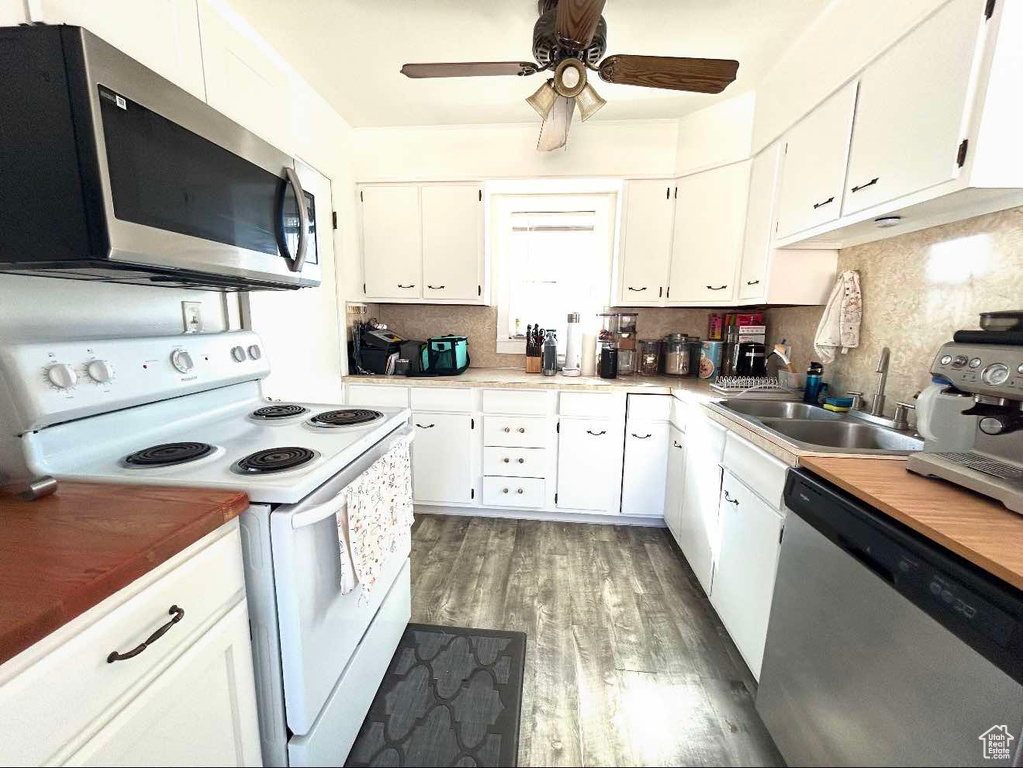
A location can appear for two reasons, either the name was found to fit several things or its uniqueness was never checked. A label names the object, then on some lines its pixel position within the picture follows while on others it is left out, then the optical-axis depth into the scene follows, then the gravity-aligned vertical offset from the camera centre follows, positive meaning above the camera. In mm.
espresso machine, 884 -212
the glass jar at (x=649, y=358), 2746 -218
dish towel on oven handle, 1038 -563
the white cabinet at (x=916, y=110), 1025 +626
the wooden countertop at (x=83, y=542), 496 -354
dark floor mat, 1207 -1255
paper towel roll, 2658 -200
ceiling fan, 1359 +894
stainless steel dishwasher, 638 -611
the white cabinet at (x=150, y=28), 986 +787
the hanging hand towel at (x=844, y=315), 1735 +60
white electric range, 848 -344
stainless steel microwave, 692 +275
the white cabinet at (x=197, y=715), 607 -681
